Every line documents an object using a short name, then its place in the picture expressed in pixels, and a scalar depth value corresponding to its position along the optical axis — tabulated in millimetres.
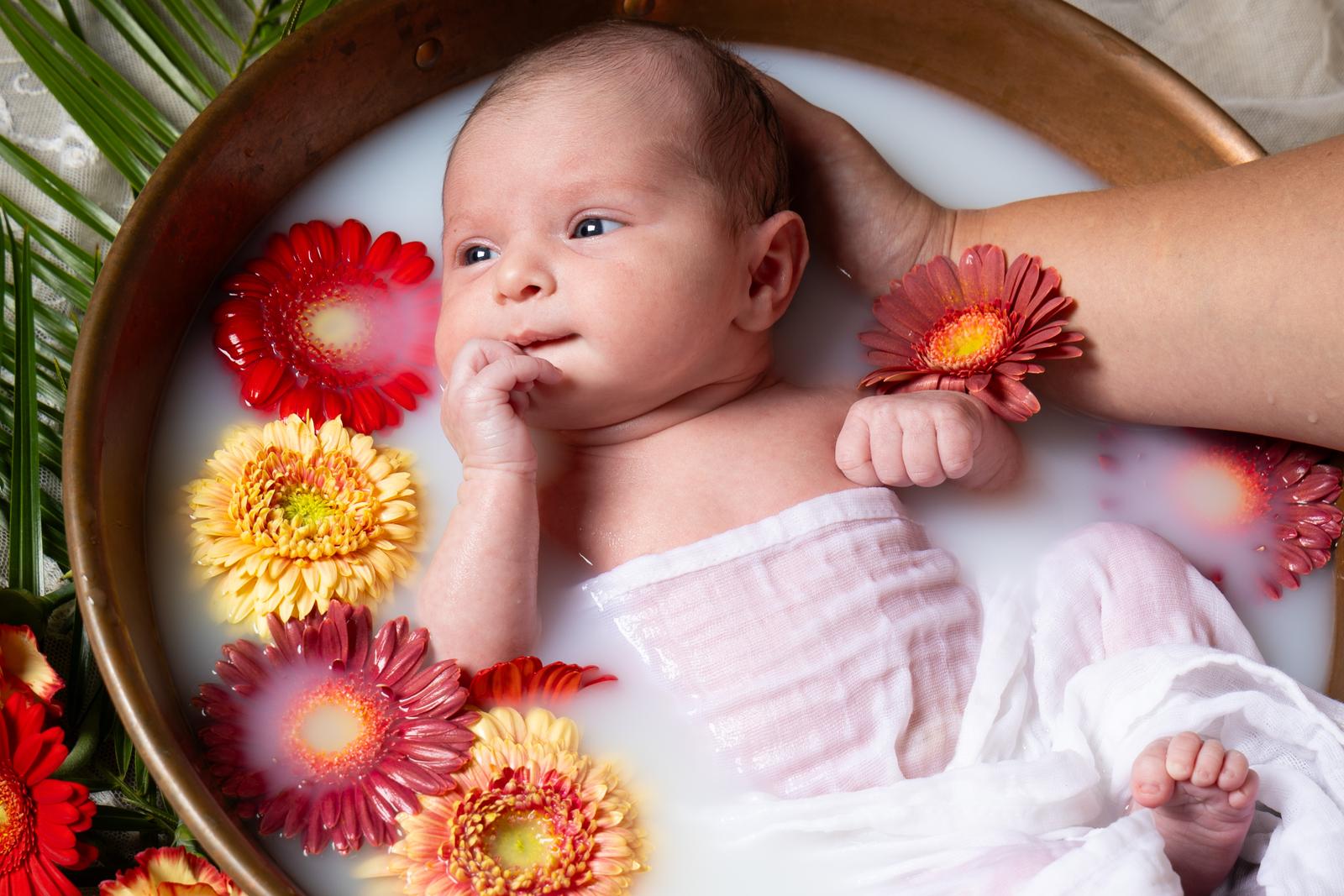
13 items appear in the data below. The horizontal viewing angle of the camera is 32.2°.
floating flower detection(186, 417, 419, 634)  707
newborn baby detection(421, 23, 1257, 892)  711
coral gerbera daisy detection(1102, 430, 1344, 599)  771
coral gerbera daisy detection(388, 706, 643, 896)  676
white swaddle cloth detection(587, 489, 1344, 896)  683
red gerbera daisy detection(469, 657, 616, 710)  702
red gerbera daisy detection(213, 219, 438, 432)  748
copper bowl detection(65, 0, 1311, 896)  668
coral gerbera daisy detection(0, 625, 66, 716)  700
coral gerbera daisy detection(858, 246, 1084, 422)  760
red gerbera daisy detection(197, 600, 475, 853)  684
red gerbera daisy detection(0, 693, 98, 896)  690
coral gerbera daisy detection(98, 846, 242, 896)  713
